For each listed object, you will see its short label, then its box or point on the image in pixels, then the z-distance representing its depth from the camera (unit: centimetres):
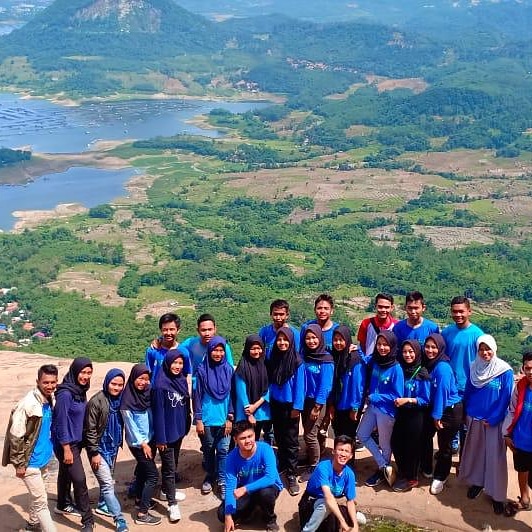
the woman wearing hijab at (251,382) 639
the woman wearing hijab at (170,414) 618
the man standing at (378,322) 688
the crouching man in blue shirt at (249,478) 597
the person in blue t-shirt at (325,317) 674
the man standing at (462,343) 657
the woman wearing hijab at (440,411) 628
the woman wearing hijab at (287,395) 646
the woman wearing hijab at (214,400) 642
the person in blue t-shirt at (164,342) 655
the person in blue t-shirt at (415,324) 673
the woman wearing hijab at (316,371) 652
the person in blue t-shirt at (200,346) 650
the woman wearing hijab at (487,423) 611
